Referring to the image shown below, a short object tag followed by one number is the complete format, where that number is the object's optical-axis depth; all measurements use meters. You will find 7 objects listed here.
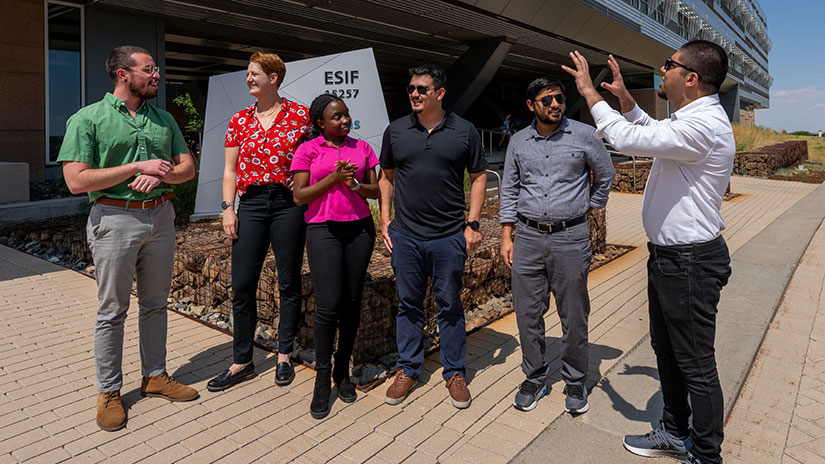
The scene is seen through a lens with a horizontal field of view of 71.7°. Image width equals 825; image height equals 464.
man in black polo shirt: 3.37
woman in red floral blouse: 3.52
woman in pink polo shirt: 3.32
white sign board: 7.62
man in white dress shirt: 2.45
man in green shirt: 3.02
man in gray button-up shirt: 3.28
